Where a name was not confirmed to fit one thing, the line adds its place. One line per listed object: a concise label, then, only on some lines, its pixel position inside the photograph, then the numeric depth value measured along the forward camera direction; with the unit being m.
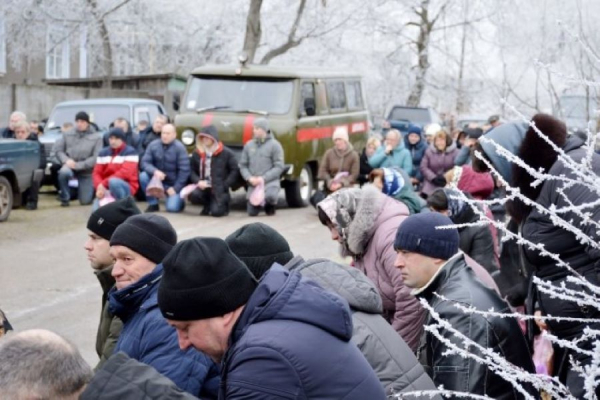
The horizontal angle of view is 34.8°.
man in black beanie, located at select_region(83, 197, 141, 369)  5.20
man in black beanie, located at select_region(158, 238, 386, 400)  2.64
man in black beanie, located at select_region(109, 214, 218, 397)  3.78
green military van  17.53
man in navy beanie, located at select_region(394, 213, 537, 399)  3.95
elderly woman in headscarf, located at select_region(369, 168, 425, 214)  7.61
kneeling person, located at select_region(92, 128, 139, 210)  15.41
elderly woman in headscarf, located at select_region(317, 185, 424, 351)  5.41
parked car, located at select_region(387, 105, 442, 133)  32.88
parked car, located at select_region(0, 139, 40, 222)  14.96
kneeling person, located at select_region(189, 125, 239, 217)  16.03
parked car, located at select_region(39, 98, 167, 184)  19.56
